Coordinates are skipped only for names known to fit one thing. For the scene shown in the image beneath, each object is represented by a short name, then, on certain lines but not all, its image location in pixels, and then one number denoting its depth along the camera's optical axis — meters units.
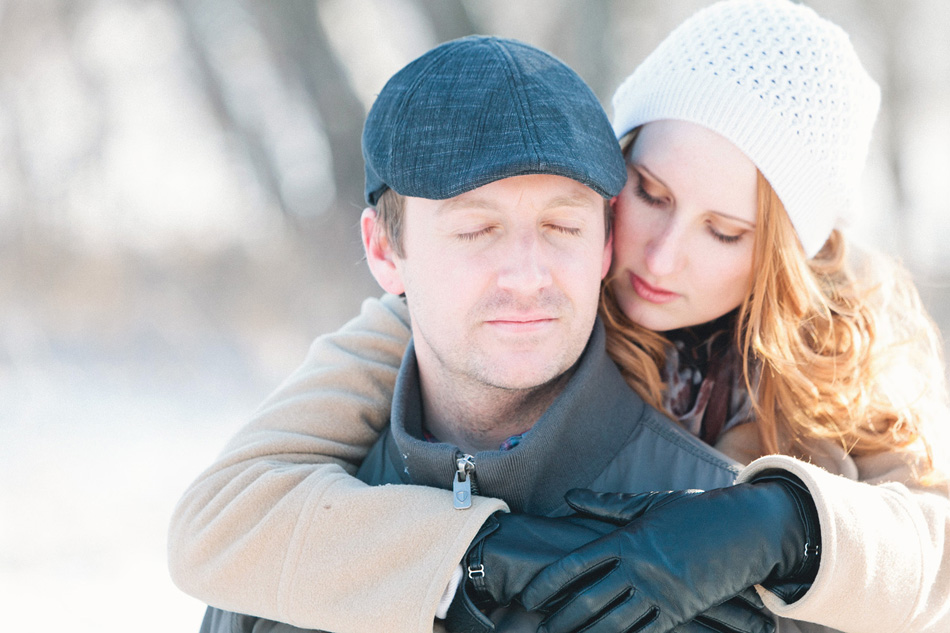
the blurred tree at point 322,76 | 6.52
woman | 2.29
